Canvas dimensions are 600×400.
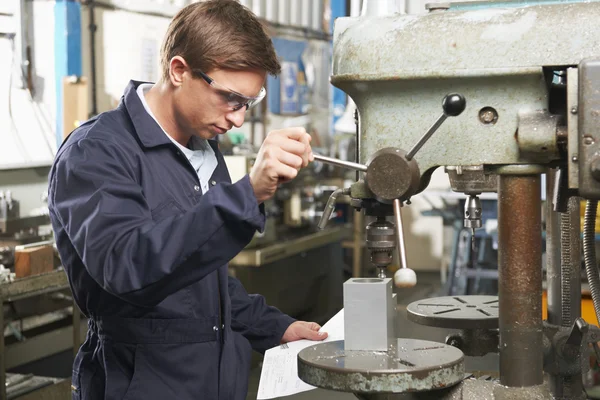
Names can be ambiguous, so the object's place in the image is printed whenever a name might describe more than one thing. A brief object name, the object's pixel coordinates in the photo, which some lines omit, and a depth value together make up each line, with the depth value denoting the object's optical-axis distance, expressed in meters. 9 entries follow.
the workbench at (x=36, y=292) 2.65
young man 1.03
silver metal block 1.01
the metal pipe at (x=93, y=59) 3.88
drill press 0.96
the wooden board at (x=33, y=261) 2.72
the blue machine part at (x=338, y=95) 6.22
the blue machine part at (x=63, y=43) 3.64
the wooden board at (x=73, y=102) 3.66
